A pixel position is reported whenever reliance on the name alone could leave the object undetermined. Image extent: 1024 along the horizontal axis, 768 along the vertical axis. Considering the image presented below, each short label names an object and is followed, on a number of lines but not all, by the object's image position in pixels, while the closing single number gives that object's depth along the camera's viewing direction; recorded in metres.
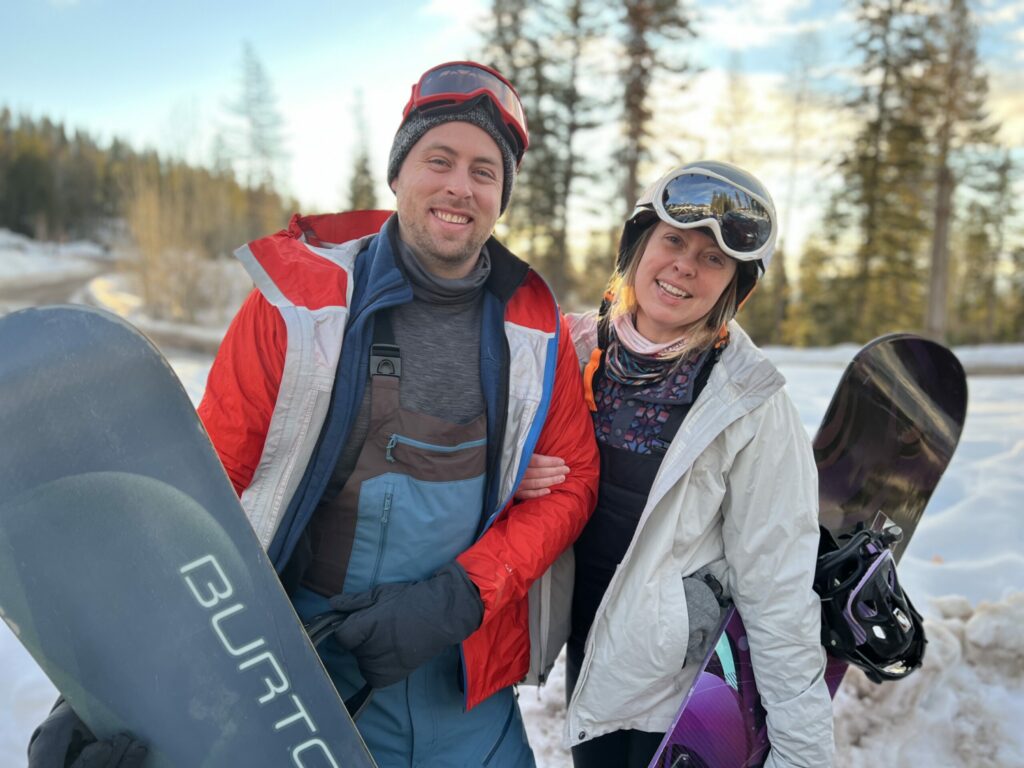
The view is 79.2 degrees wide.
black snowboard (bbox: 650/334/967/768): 2.24
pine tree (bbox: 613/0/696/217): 16.42
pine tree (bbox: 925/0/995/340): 15.34
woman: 1.50
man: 1.39
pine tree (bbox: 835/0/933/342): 18.00
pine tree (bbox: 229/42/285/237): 32.12
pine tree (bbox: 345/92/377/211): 33.16
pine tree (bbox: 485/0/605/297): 18.30
